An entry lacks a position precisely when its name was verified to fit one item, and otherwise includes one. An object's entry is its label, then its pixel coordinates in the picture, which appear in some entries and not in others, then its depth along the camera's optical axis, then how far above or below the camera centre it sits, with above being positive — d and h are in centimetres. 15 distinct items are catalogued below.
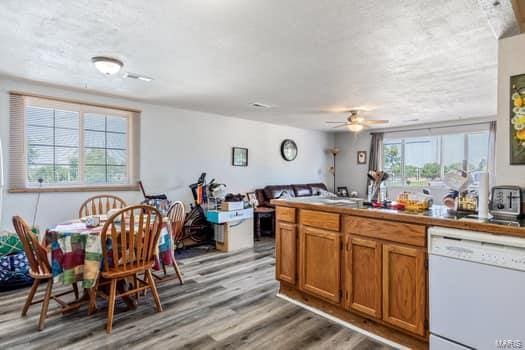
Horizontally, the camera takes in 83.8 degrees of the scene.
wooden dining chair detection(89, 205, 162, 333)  240 -70
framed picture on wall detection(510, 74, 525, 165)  205 +39
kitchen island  199 -71
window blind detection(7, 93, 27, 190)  356 +33
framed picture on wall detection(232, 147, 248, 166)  598 +34
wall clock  709 +58
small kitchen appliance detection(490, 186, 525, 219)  194 -18
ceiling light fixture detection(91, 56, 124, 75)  278 +103
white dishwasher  157 -67
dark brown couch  641 -42
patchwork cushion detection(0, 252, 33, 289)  317 -111
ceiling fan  526 +94
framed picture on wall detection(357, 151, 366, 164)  801 +46
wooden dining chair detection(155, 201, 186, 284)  367 -56
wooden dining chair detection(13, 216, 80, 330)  240 -80
